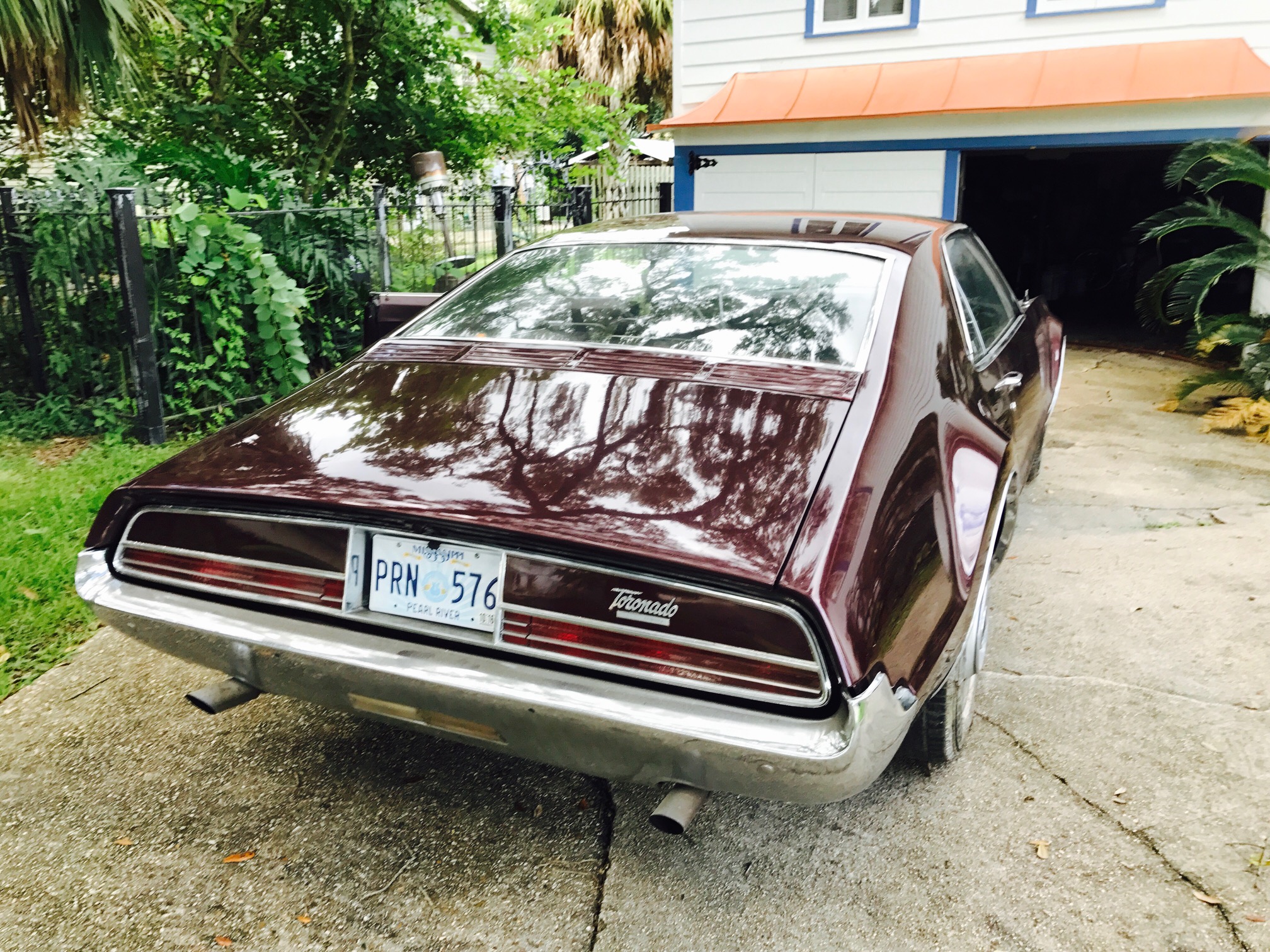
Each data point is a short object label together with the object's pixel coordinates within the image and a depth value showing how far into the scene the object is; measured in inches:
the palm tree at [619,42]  775.7
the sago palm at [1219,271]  265.4
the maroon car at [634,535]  72.2
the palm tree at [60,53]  228.5
